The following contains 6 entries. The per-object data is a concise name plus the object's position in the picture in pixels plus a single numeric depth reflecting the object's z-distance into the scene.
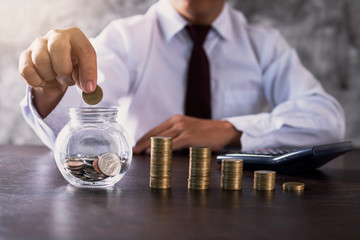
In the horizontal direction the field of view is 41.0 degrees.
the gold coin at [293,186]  0.85
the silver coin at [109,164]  0.82
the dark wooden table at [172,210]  0.55
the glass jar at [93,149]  0.83
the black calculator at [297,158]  1.00
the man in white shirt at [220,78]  1.78
